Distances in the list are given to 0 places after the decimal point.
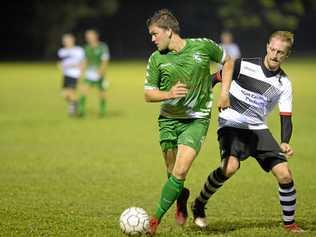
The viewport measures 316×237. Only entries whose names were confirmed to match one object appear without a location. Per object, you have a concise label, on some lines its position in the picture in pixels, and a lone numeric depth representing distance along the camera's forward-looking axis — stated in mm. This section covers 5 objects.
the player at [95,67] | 38812
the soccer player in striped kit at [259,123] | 14797
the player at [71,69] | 39937
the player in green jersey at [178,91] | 14109
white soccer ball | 13953
